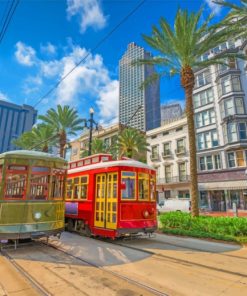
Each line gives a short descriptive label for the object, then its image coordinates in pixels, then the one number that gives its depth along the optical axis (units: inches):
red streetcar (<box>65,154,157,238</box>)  392.8
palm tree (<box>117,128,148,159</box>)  1368.1
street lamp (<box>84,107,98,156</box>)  789.6
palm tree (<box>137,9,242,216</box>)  609.0
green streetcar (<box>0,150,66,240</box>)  321.4
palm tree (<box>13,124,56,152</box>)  1414.5
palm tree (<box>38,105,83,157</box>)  1301.3
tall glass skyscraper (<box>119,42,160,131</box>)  3663.9
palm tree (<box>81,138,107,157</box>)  1612.9
